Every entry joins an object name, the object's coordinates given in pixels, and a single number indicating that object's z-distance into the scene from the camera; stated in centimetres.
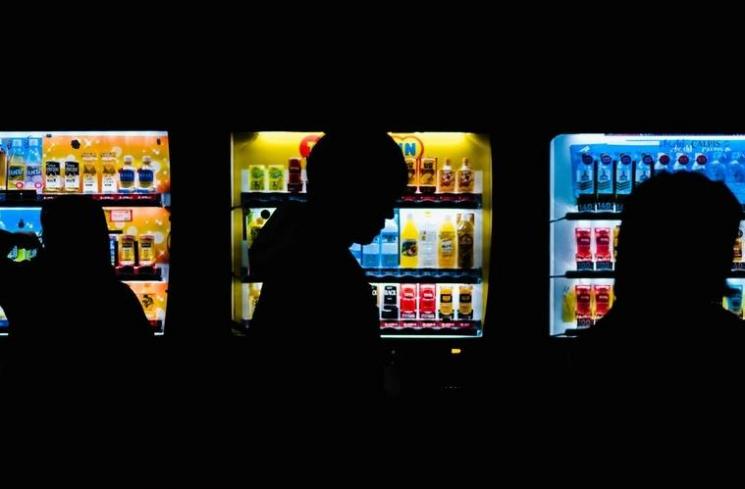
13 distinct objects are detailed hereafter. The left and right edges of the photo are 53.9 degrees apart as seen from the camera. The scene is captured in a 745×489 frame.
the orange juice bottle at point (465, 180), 358
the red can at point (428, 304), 360
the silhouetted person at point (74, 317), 197
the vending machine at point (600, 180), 350
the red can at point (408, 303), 360
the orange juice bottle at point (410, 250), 367
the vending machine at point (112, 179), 357
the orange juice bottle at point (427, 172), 352
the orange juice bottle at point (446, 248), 363
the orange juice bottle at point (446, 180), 357
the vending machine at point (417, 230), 335
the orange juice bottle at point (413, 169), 357
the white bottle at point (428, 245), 365
